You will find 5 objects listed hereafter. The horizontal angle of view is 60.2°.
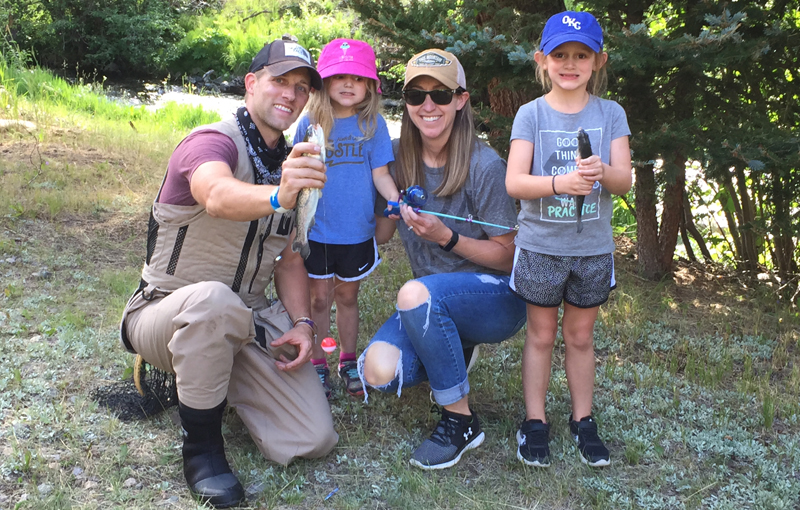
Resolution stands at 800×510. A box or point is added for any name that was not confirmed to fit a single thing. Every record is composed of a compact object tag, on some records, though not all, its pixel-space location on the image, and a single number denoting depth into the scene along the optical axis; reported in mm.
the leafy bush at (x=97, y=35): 17281
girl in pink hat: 3289
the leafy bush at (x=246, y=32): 18688
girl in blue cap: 2783
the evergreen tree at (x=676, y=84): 3539
